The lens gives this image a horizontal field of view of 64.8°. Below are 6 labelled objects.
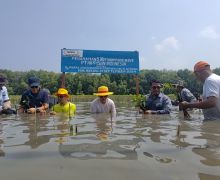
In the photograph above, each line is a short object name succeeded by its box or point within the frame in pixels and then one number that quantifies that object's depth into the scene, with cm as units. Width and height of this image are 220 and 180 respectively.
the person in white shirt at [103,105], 468
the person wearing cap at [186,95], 595
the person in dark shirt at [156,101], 505
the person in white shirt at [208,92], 327
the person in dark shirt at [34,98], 512
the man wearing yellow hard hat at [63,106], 474
